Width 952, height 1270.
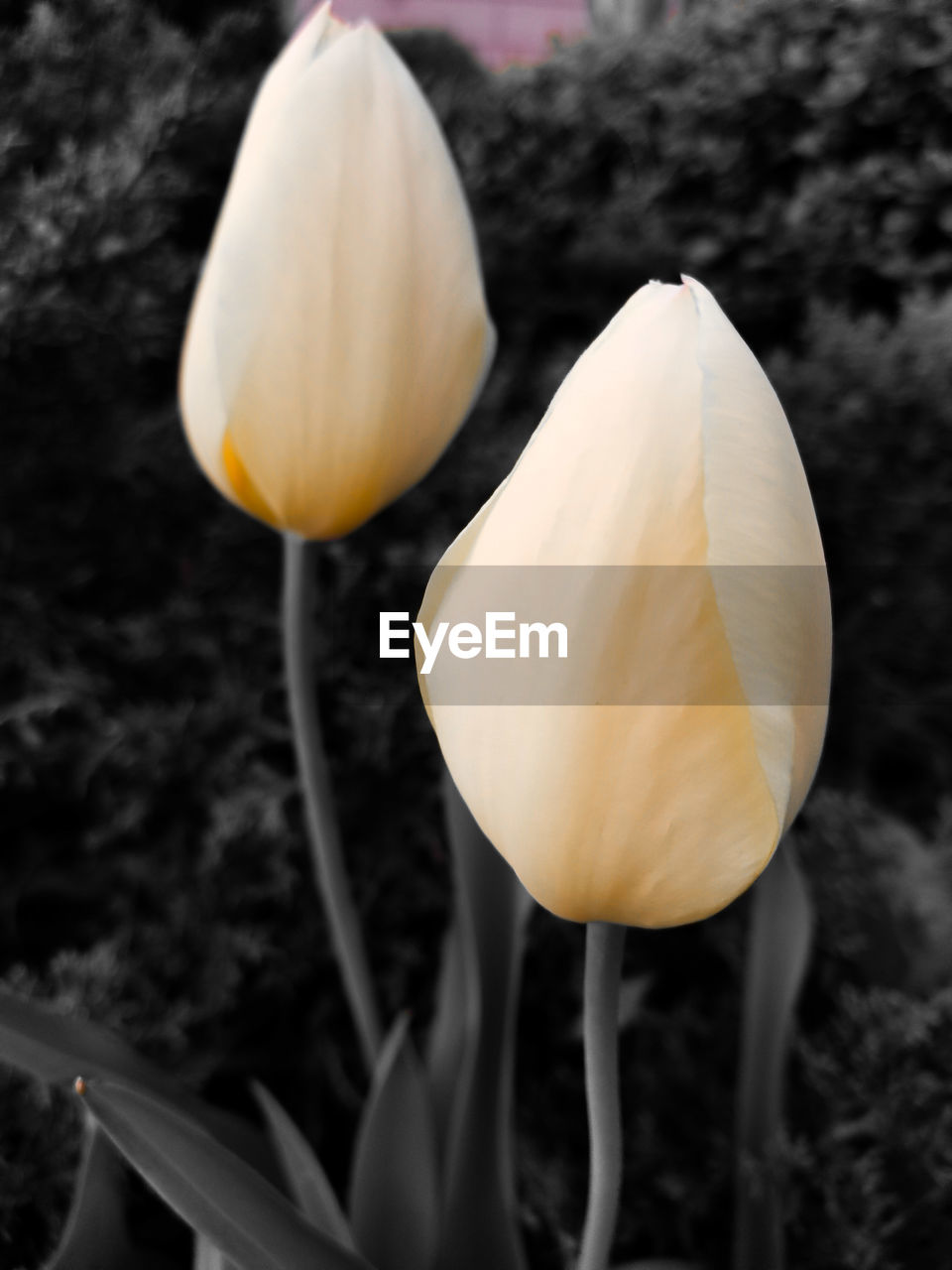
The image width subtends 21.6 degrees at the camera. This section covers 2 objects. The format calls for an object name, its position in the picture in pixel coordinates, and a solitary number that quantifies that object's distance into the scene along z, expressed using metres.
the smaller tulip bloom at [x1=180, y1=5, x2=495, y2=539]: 0.26
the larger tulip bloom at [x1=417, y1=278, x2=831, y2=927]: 0.22
